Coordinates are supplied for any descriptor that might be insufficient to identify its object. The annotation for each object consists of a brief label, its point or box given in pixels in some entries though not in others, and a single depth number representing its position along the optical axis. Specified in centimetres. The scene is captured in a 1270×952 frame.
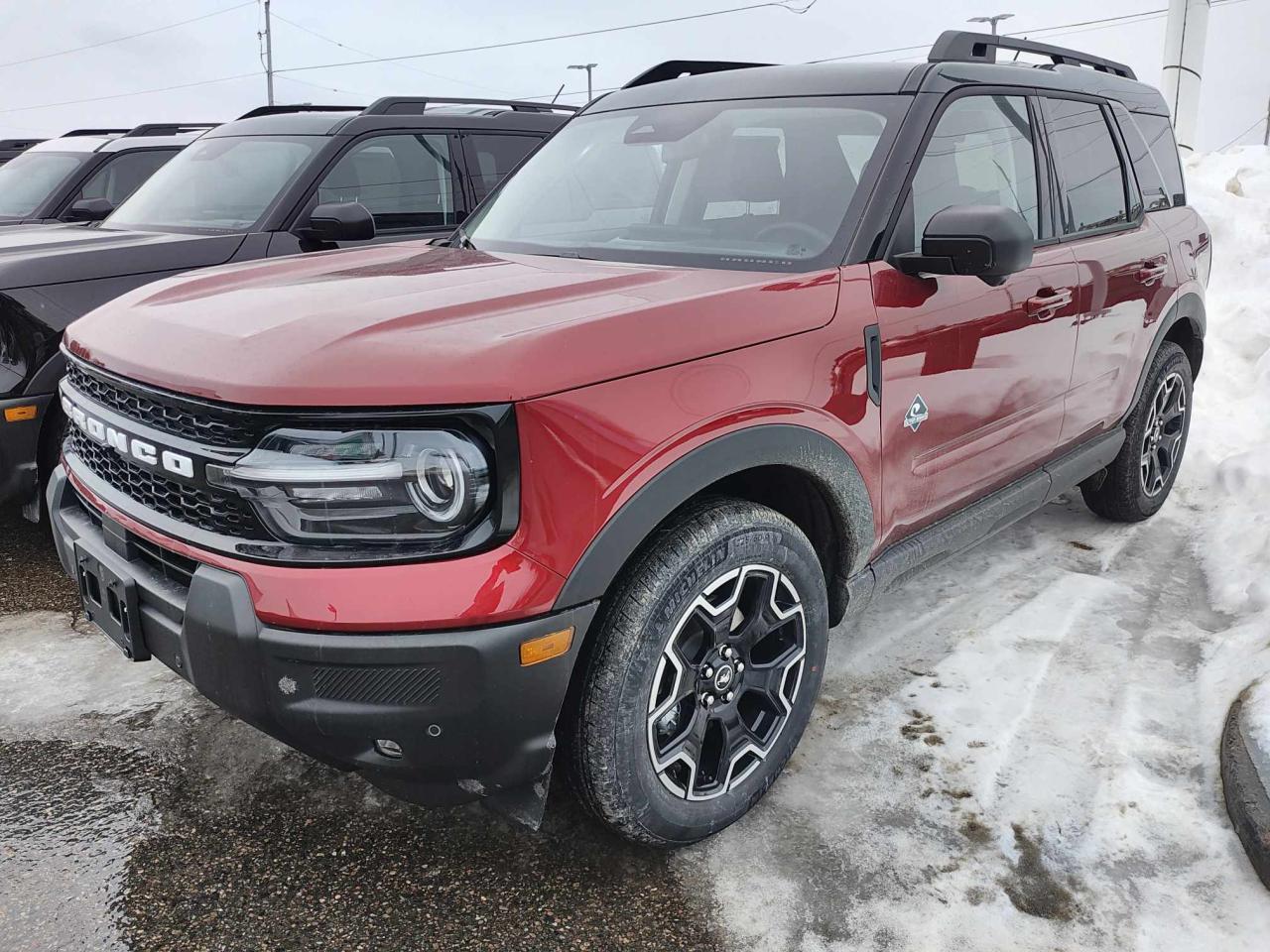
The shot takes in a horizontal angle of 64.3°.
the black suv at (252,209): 384
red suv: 184
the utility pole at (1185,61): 1187
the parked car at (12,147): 1181
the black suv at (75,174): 753
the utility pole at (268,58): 4481
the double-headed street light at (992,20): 3399
